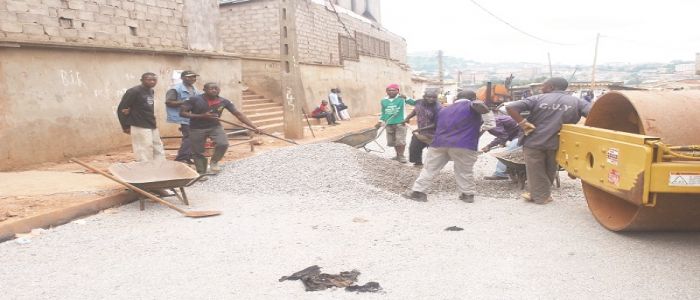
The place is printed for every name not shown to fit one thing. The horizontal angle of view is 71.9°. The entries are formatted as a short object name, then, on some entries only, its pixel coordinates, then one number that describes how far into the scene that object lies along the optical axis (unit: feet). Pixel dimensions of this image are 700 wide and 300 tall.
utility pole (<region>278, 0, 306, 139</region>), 35.91
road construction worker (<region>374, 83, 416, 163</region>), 29.63
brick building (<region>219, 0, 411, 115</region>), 53.88
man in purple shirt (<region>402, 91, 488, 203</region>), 18.58
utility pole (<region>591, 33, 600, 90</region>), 100.94
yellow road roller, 10.73
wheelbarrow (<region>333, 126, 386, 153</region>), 30.17
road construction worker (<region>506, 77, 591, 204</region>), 16.92
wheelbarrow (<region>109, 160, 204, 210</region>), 17.34
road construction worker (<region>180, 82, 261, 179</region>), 22.34
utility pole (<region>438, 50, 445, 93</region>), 148.86
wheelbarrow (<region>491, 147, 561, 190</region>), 20.53
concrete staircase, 44.14
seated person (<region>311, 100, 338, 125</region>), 56.08
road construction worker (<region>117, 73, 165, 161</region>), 20.42
